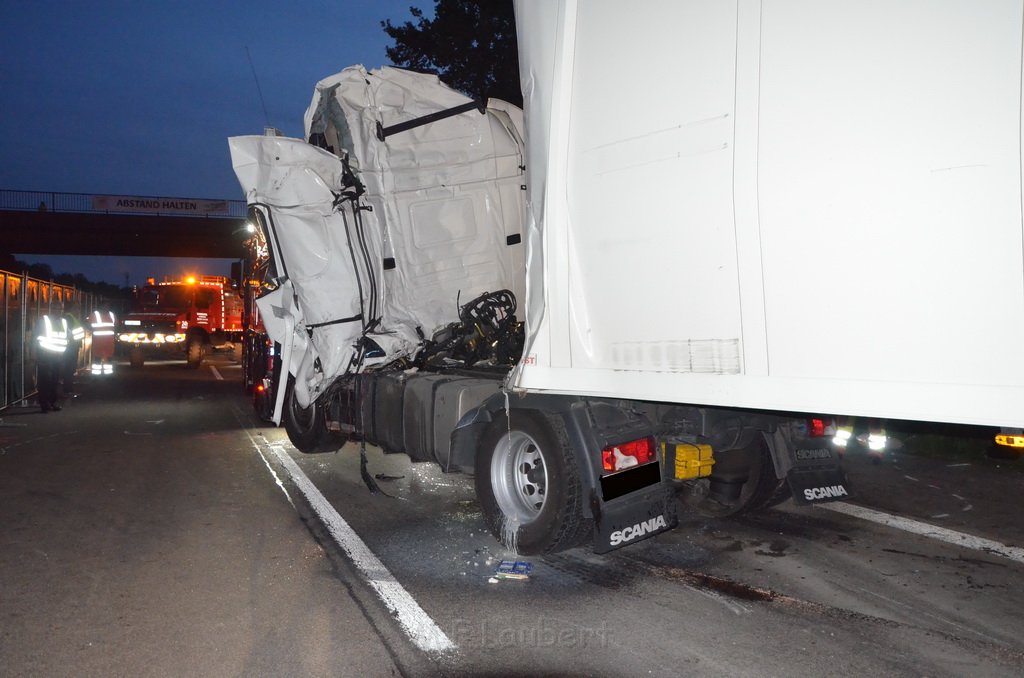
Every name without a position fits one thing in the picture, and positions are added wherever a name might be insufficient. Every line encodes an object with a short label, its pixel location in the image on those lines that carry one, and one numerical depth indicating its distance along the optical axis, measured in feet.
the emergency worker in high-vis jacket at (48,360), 43.91
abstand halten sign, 151.53
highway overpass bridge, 143.33
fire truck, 83.56
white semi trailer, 9.41
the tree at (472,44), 75.72
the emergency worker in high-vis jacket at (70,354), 48.30
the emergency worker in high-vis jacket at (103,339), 72.59
